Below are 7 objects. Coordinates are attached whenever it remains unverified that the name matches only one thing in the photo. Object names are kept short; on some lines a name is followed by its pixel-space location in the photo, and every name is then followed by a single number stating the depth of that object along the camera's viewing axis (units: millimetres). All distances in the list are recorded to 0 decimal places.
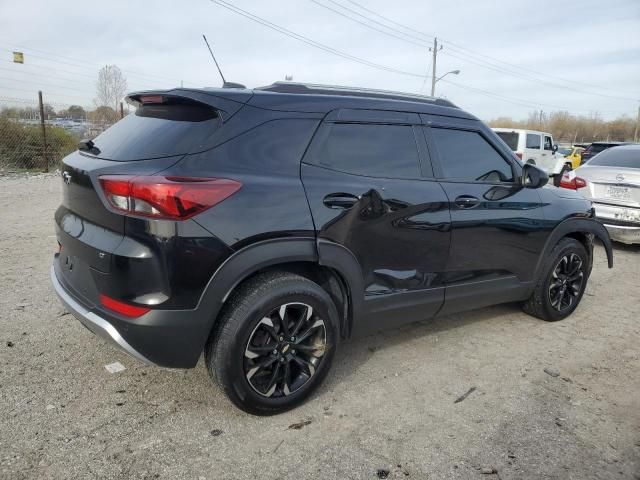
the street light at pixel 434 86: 35469
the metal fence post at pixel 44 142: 13159
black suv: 2320
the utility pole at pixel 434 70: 35559
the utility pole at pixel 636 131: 61772
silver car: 6621
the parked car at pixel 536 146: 16328
